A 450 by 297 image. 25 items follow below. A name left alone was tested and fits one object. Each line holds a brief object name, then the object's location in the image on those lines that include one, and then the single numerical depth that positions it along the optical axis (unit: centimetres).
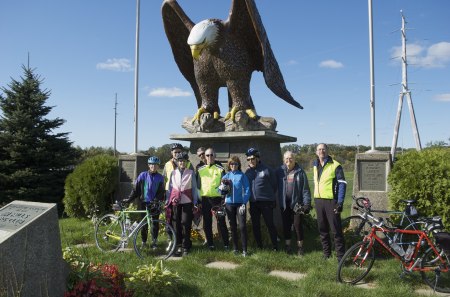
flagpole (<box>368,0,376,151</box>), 758
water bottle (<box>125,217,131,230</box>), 607
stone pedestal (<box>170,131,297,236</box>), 719
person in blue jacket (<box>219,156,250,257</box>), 598
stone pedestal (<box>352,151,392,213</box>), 667
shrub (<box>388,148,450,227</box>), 564
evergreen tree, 1212
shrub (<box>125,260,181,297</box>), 404
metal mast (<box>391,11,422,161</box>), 1522
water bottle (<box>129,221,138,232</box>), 605
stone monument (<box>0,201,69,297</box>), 313
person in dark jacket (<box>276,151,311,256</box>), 588
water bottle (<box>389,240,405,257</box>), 459
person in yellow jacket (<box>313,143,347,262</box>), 533
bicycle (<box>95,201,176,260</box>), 588
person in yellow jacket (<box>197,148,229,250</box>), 625
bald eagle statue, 718
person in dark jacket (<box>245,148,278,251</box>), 604
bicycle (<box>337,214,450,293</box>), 441
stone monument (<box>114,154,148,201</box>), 989
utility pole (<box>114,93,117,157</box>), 4639
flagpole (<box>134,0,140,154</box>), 1114
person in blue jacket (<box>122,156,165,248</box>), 629
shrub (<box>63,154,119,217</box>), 971
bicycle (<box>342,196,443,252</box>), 461
